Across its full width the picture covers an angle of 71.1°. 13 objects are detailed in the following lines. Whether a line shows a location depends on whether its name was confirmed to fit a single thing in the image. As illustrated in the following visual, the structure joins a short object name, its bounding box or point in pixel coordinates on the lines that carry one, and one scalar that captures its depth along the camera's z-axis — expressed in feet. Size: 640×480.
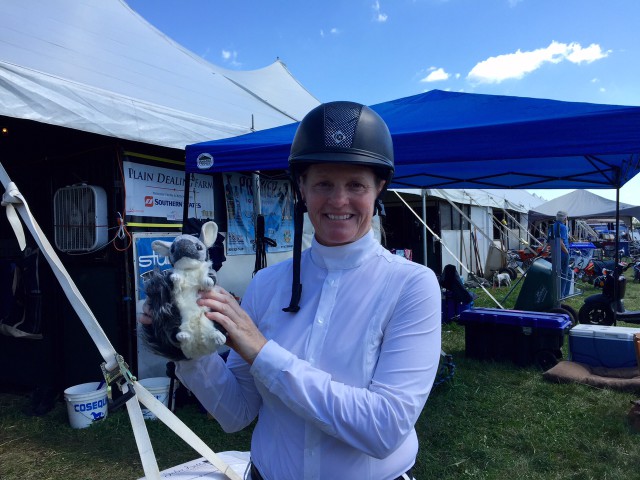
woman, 3.35
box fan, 14.60
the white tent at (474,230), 42.04
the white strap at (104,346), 4.10
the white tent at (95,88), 10.90
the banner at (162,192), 14.88
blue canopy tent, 10.71
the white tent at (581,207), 79.05
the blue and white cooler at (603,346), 16.71
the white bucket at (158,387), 13.83
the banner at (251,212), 18.49
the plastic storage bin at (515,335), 18.28
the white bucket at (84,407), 13.26
